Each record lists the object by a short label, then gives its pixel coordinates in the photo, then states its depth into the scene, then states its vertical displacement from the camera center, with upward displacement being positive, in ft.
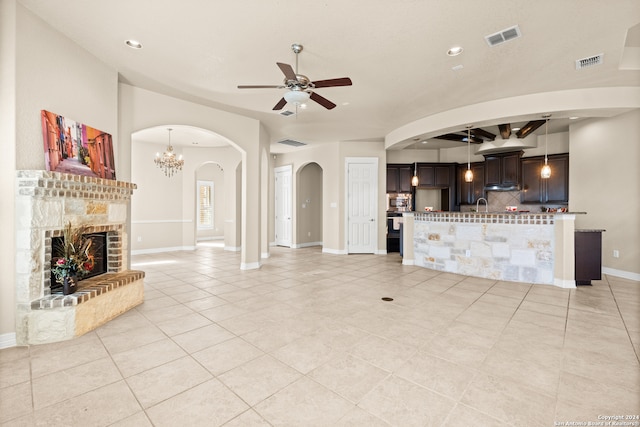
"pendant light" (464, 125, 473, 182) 21.63 +2.77
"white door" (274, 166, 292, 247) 30.53 +0.71
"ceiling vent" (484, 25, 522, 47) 9.86 +6.30
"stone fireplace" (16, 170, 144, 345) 8.63 -1.60
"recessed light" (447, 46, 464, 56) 10.97 +6.32
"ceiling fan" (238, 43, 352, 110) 10.28 +4.77
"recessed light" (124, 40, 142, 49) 10.60 +6.38
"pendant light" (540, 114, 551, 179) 16.07 +5.09
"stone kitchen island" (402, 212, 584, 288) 14.82 -2.01
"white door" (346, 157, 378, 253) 25.99 +0.67
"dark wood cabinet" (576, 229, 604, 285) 14.89 -2.43
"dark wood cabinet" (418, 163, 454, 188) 27.58 +3.52
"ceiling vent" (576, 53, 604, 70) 11.78 +6.37
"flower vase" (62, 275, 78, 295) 9.20 -2.38
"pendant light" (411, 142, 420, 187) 25.00 +3.34
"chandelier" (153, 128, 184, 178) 24.29 +4.46
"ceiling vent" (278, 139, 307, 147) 25.67 +6.46
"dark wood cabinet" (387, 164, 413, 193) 27.63 +3.25
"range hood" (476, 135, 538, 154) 22.36 +5.35
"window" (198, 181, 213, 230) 36.09 +0.91
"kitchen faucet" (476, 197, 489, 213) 24.14 +0.56
